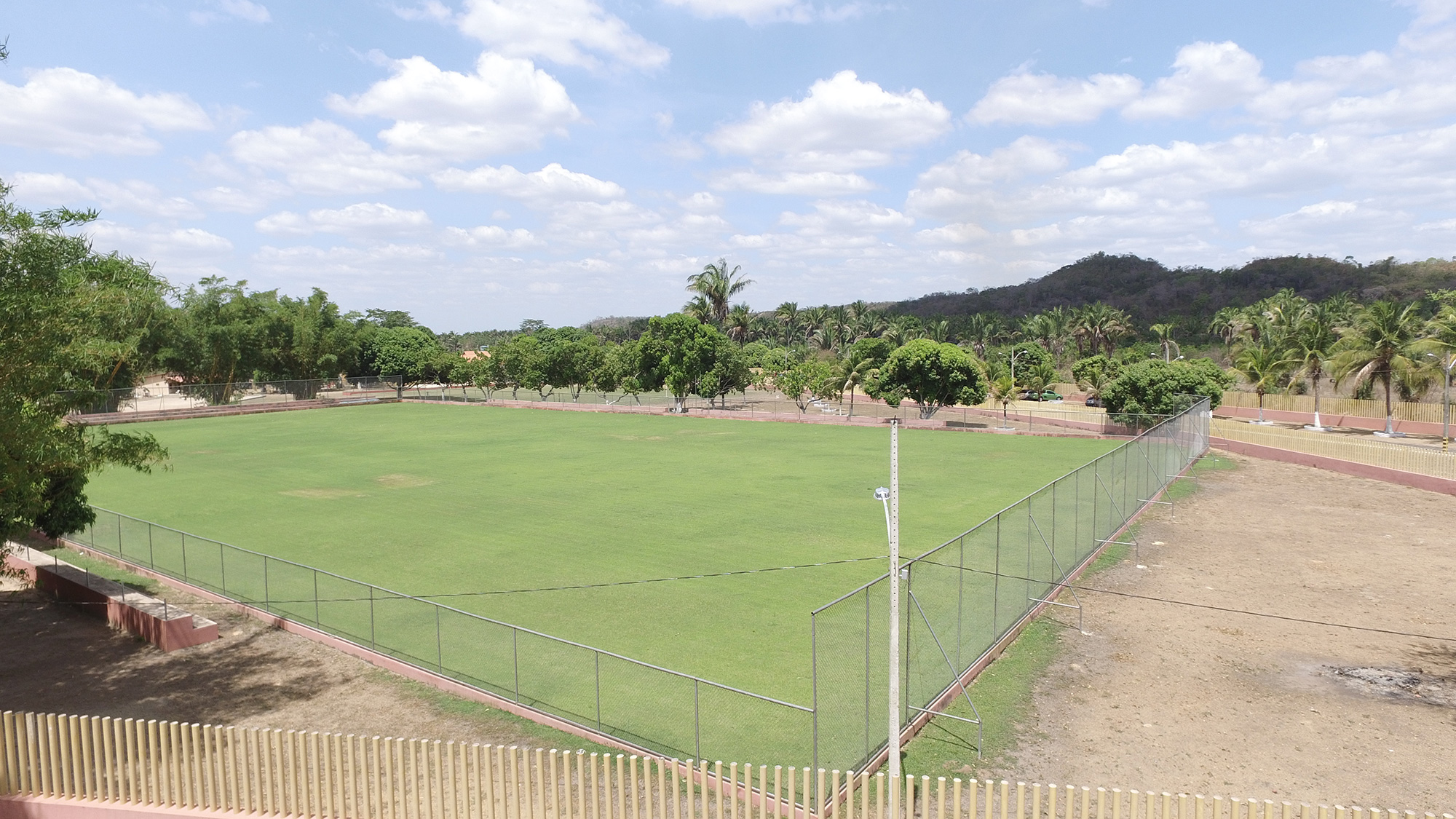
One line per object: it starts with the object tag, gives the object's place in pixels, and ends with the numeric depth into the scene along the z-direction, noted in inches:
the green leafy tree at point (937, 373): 2321.6
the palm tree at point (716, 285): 4562.0
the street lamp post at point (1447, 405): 1728.6
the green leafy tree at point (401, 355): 3961.6
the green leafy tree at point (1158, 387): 2043.6
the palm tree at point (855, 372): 2952.8
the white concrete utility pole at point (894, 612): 374.3
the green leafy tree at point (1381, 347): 2110.0
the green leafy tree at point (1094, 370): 3120.3
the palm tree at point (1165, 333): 3762.8
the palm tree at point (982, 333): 5511.3
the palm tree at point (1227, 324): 3990.7
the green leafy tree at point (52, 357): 535.8
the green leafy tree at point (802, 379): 3129.9
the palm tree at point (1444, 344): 1841.8
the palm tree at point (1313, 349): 2453.2
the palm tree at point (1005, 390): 2708.2
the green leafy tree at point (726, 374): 3041.3
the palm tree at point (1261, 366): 2527.1
